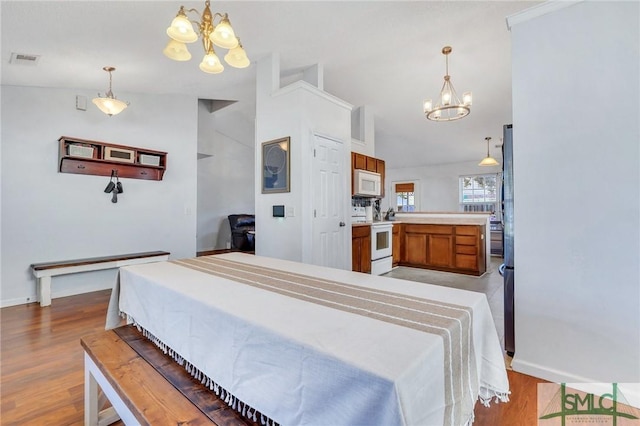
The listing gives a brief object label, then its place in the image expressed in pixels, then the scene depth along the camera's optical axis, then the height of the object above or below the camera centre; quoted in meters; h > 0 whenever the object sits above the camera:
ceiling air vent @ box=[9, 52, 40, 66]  2.49 +1.41
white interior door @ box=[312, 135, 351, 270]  3.31 +0.10
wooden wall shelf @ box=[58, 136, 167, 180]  3.36 +0.71
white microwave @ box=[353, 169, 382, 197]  4.56 +0.52
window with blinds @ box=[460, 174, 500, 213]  8.32 +0.65
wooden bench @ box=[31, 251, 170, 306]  3.07 -0.59
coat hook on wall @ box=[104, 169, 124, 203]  3.67 +0.36
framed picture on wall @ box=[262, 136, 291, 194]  3.26 +0.58
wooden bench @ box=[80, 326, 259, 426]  0.85 -0.59
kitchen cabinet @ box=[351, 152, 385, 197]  4.59 +0.88
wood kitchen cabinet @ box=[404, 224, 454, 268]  4.70 -0.53
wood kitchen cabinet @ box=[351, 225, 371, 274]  4.00 -0.49
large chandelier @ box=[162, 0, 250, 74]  1.55 +1.03
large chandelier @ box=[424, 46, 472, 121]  3.59 +1.48
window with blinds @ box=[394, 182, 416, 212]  9.54 +0.63
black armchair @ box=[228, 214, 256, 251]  6.34 -0.38
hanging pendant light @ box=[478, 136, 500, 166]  6.05 +1.13
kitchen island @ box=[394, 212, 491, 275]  4.46 -0.45
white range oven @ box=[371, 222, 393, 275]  4.41 -0.53
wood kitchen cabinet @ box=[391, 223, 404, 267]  5.08 -0.53
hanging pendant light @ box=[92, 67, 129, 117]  3.02 +1.20
